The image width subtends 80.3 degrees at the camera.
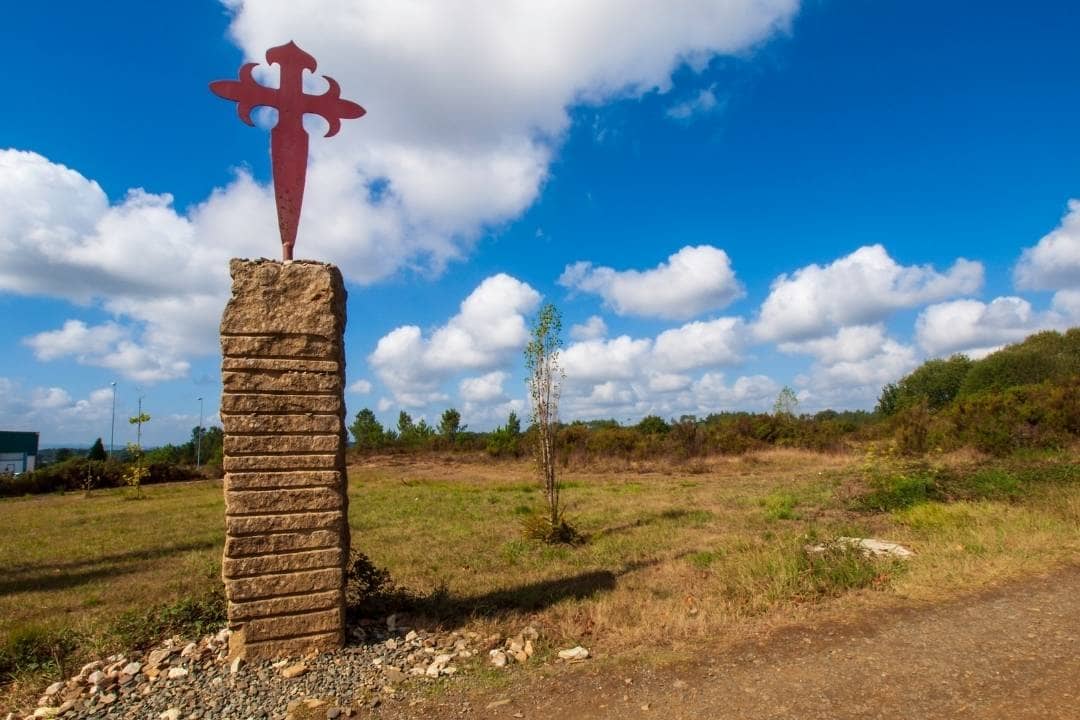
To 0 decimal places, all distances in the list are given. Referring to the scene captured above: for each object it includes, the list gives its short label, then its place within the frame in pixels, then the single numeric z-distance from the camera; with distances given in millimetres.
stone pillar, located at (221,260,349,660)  4336
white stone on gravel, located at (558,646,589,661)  4453
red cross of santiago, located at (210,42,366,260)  4805
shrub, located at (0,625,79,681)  4590
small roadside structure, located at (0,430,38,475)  45656
